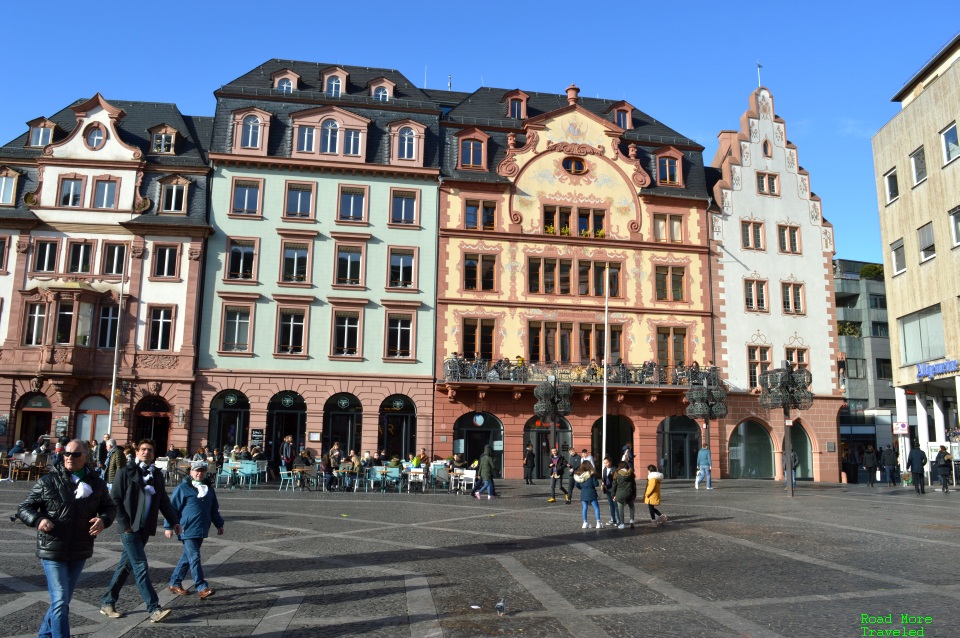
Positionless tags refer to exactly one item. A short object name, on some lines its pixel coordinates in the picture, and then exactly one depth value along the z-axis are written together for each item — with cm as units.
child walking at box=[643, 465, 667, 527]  1878
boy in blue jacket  984
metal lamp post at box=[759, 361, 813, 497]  2872
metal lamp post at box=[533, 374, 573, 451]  2806
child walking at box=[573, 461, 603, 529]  1800
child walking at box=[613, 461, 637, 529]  1830
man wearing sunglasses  722
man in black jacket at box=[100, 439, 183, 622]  888
